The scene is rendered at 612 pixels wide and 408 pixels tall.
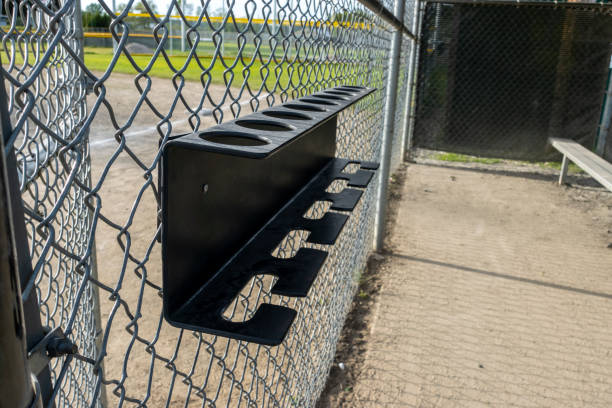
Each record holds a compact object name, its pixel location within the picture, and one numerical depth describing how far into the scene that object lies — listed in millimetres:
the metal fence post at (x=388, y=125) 3824
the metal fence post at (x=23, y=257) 582
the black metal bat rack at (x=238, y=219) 904
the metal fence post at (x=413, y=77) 7439
